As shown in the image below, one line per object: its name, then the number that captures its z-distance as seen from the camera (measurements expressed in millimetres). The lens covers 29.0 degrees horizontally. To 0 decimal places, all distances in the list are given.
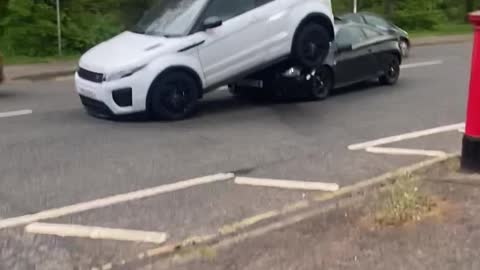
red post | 7859
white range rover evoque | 12484
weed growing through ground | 6578
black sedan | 14422
